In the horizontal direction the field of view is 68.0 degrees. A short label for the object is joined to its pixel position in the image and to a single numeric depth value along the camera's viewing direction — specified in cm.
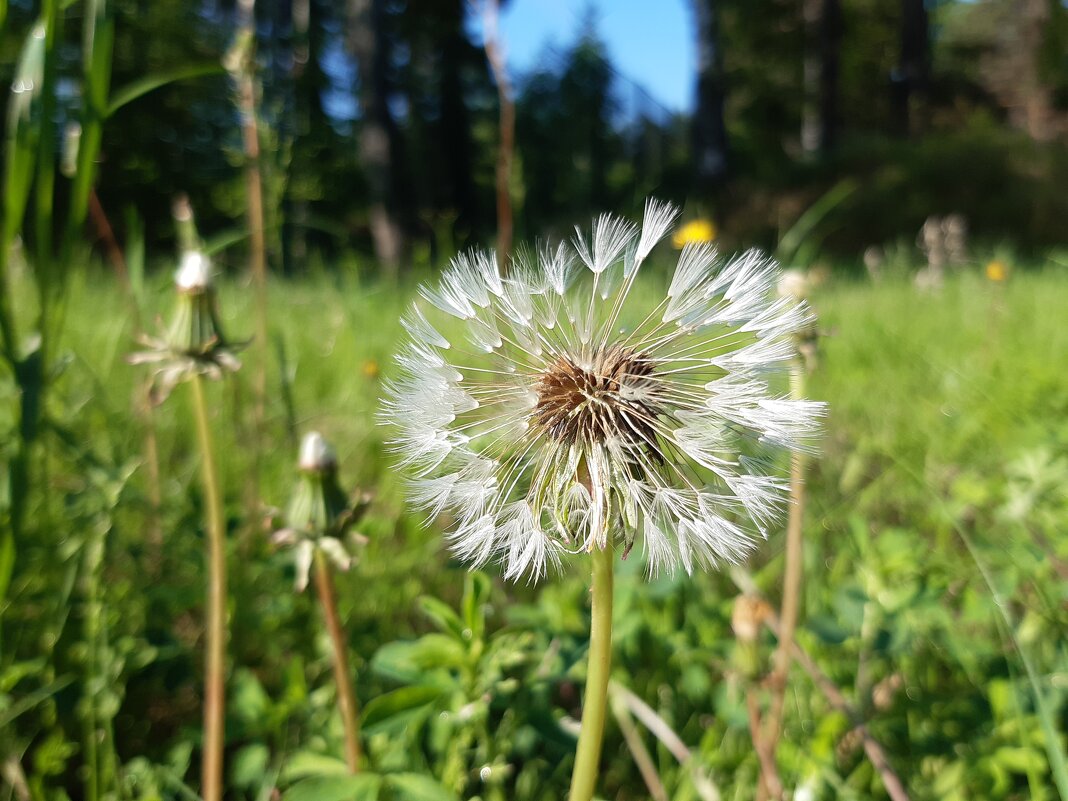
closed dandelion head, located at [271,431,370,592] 11
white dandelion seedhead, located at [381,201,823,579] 9
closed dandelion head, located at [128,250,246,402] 12
